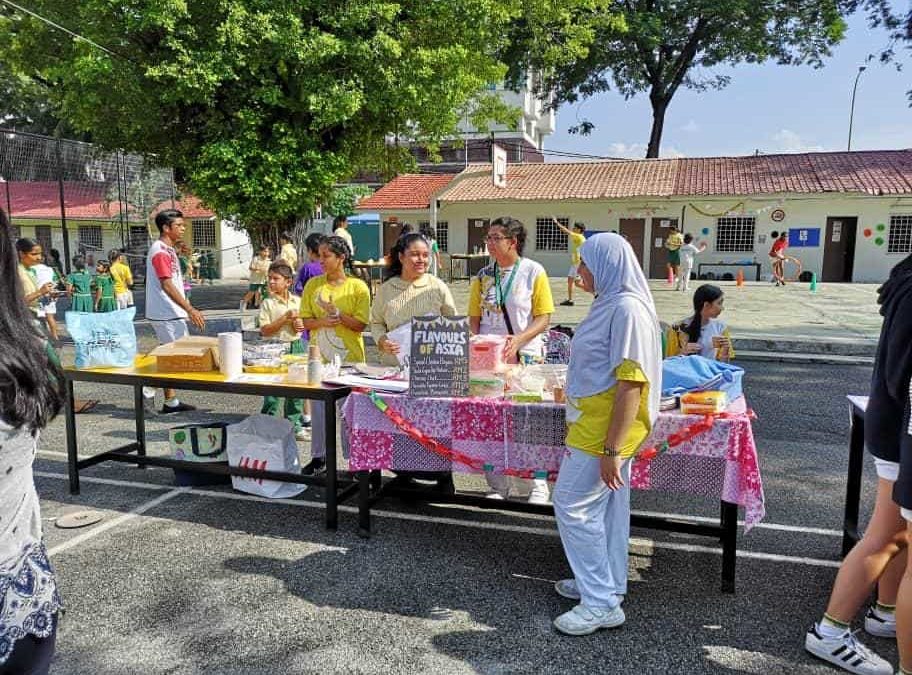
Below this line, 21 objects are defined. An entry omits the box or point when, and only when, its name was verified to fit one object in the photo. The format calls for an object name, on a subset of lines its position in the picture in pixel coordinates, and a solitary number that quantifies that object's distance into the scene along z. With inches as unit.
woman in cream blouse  172.2
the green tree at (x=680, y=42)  971.3
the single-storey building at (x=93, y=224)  1097.5
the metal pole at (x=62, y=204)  711.1
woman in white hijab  108.1
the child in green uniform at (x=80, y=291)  526.9
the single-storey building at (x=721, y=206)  936.9
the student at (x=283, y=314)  226.1
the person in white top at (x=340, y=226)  413.3
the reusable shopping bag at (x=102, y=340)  175.8
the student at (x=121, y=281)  514.4
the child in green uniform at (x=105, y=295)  525.0
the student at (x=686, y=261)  751.7
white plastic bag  176.2
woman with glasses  175.6
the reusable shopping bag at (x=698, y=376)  133.2
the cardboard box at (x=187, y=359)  170.6
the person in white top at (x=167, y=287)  247.8
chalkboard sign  139.3
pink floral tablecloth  122.9
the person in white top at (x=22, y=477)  55.4
